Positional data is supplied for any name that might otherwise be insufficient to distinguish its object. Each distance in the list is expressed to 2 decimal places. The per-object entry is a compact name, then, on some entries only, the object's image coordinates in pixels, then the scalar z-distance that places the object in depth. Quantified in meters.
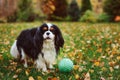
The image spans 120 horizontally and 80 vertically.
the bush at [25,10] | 13.20
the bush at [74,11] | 13.85
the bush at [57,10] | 14.23
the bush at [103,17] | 12.31
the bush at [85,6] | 13.90
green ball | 3.28
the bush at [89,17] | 12.18
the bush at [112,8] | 11.78
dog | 3.17
